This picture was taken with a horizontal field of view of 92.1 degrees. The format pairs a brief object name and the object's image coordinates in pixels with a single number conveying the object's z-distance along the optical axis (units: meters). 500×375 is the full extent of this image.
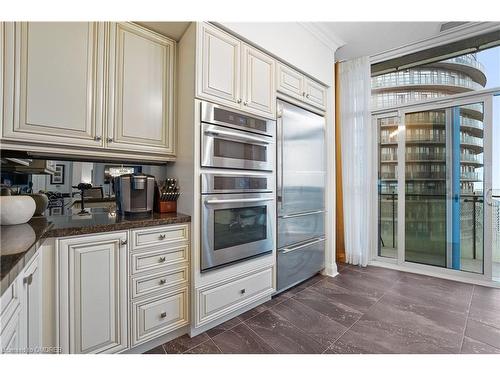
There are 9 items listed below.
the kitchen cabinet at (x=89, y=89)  1.40
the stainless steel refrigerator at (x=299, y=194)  2.24
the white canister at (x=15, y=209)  1.25
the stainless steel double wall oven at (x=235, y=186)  1.73
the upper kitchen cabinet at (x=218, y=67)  1.71
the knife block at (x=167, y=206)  1.85
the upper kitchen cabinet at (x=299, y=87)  2.24
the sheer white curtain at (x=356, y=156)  3.11
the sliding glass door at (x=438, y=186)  2.64
